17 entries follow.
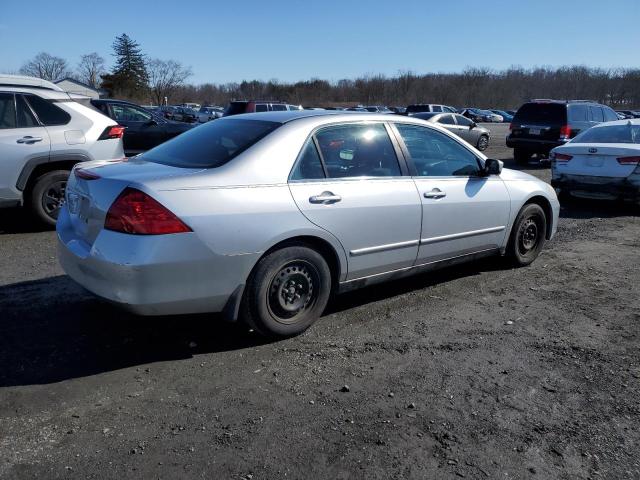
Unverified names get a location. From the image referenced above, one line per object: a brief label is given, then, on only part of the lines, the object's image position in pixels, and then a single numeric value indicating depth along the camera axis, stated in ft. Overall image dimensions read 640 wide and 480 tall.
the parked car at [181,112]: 89.62
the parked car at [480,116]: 199.25
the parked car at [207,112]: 131.86
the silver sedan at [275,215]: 10.98
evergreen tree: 241.96
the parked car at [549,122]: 49.03
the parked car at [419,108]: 117.02
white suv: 21.99
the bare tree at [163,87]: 270.89
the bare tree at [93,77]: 256.48
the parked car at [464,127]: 67.69
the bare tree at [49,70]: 260.21
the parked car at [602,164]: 28.45
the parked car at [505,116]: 215.39
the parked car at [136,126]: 41.11
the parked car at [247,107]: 70.79
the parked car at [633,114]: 162.56
